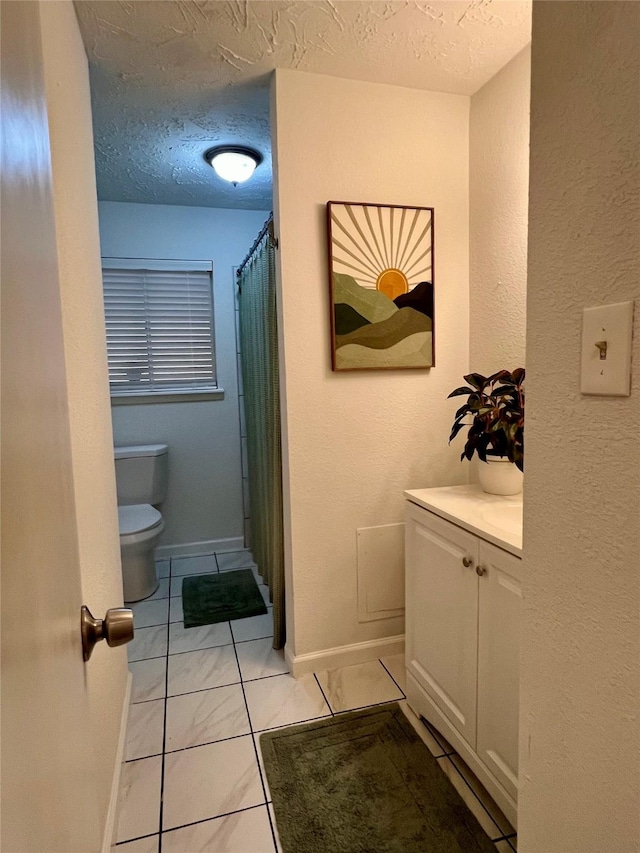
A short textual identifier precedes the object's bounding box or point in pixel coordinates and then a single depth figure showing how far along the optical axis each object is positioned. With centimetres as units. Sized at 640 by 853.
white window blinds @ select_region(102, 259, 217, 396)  304
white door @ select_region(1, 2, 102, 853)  34
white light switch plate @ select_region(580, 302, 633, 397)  57
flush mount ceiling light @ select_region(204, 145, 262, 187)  228
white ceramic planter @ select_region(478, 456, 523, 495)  164
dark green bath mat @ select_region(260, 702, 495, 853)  126
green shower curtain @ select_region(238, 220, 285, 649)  212
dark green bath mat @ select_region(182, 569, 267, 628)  248
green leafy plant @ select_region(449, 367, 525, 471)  153
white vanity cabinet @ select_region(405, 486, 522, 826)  123
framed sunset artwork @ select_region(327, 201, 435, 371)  186
